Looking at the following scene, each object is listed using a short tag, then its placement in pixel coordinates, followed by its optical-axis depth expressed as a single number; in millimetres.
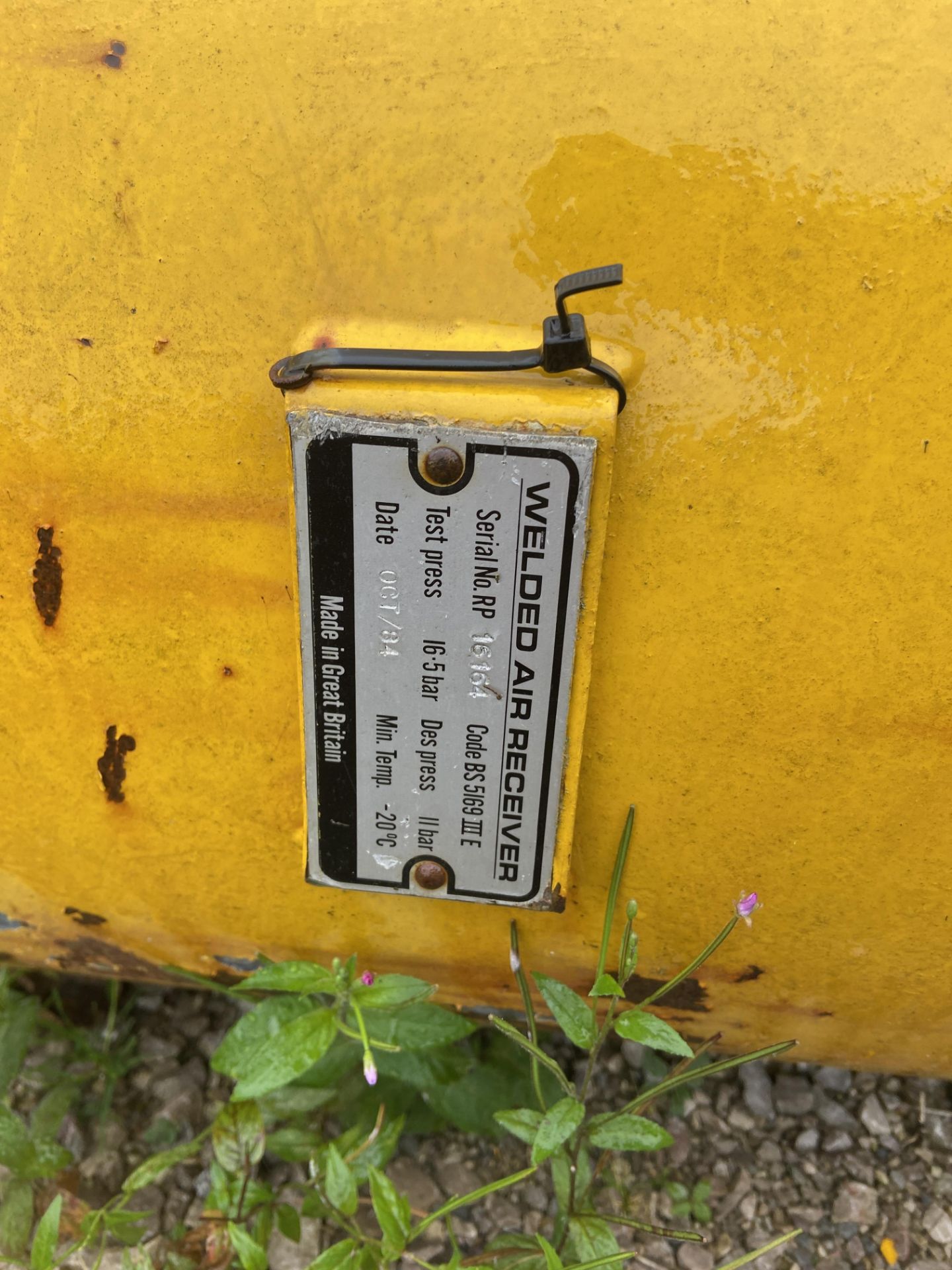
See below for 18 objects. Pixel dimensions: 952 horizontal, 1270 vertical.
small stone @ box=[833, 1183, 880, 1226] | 348
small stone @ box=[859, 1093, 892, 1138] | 369
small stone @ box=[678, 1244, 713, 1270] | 341
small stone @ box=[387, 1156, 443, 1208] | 352
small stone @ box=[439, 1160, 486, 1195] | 358
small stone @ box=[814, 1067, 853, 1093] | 382
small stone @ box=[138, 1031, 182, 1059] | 397
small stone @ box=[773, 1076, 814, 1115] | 378
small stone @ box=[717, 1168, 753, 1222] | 353
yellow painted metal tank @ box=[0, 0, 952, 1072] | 192
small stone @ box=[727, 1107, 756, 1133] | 374
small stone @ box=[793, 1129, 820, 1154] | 368
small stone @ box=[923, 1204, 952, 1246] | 343
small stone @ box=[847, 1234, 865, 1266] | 340
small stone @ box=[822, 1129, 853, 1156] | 367
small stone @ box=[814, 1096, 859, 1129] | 373
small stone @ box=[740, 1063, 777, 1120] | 377
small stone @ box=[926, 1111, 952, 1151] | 363
